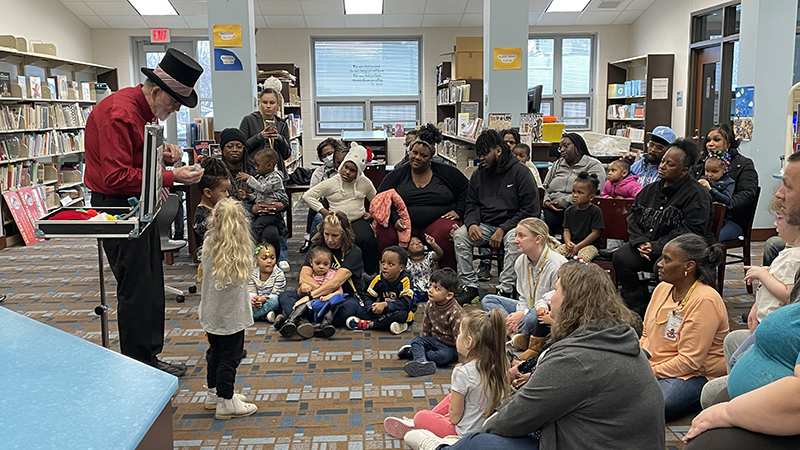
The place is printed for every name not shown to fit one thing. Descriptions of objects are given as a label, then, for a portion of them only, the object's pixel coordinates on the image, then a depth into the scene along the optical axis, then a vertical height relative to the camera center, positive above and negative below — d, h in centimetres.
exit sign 1204 +181
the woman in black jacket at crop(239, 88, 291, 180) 592 +6
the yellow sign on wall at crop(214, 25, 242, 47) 643 +96
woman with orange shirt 290 -88
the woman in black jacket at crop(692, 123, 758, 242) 484 -38
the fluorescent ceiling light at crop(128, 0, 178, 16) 1112 +217
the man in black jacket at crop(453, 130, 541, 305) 491 -54
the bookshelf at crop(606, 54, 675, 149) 1063 +59
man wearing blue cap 521 -20
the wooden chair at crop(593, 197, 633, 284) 476 -63
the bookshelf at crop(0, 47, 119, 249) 751 -2
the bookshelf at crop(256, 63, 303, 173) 945 +58
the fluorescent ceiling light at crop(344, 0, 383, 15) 1143 +221
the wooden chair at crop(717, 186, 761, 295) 482 -83
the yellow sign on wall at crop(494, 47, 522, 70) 655 +74
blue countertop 112 -50
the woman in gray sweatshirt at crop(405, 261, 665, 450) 184 -74
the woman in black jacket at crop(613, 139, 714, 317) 405 -55
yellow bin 743 +0
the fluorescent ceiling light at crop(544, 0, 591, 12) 1147 +219
